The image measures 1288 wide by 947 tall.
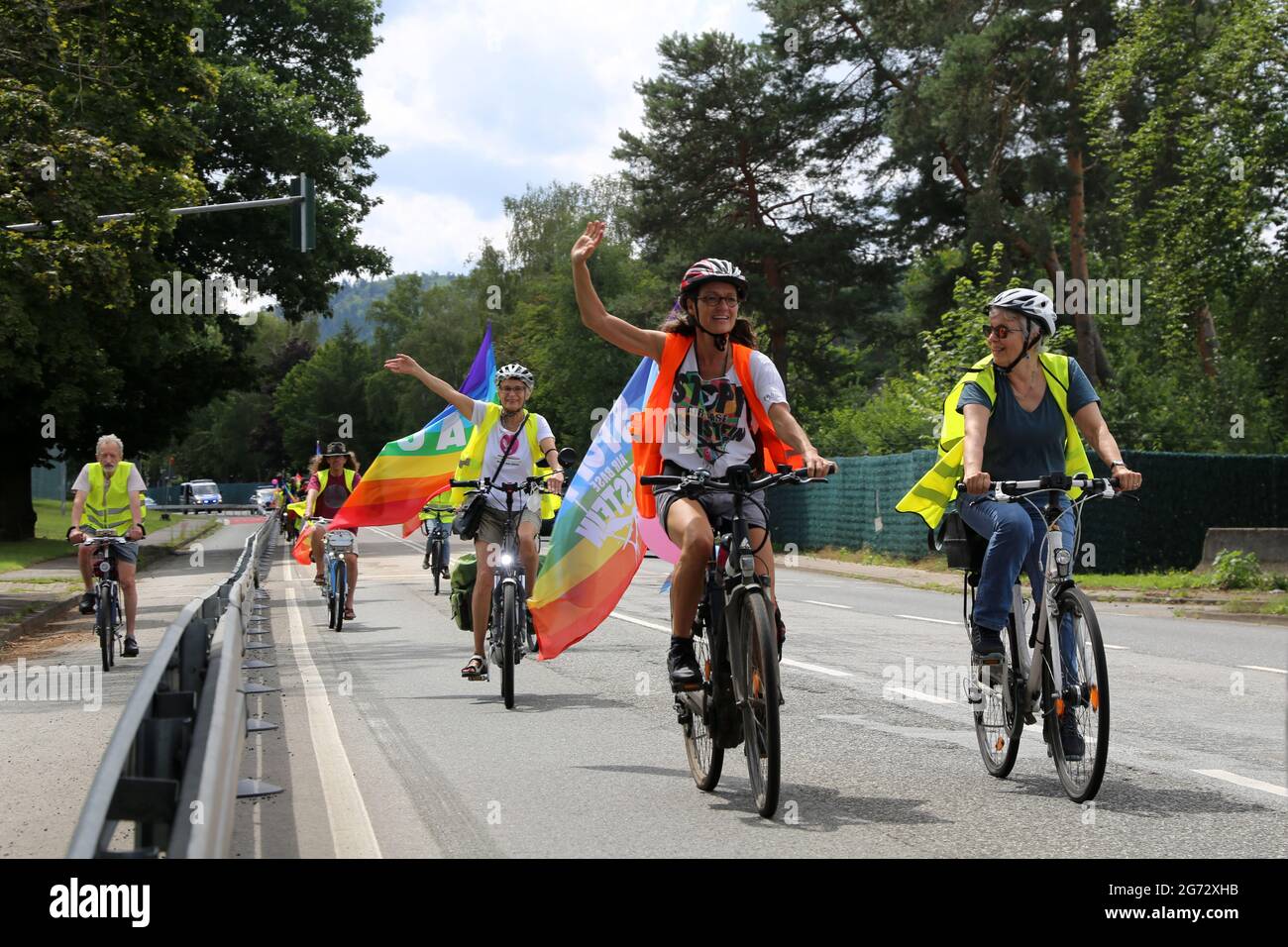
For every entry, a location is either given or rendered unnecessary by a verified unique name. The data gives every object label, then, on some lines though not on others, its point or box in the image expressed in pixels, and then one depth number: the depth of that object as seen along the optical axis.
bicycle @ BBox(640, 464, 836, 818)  5.53
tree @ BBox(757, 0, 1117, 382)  33.69
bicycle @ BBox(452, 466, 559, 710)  9.37
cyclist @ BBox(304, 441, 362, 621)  17.02
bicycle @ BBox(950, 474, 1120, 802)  5.73
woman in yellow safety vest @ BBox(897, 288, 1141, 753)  6.20
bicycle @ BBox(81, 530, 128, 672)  12.67
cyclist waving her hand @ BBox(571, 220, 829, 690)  6.26
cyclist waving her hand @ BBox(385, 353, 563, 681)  9.81
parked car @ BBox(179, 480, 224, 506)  96.50
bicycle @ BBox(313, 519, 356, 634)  15.67
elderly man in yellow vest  13.06
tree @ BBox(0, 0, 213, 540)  16.80
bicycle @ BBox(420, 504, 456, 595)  21.50
